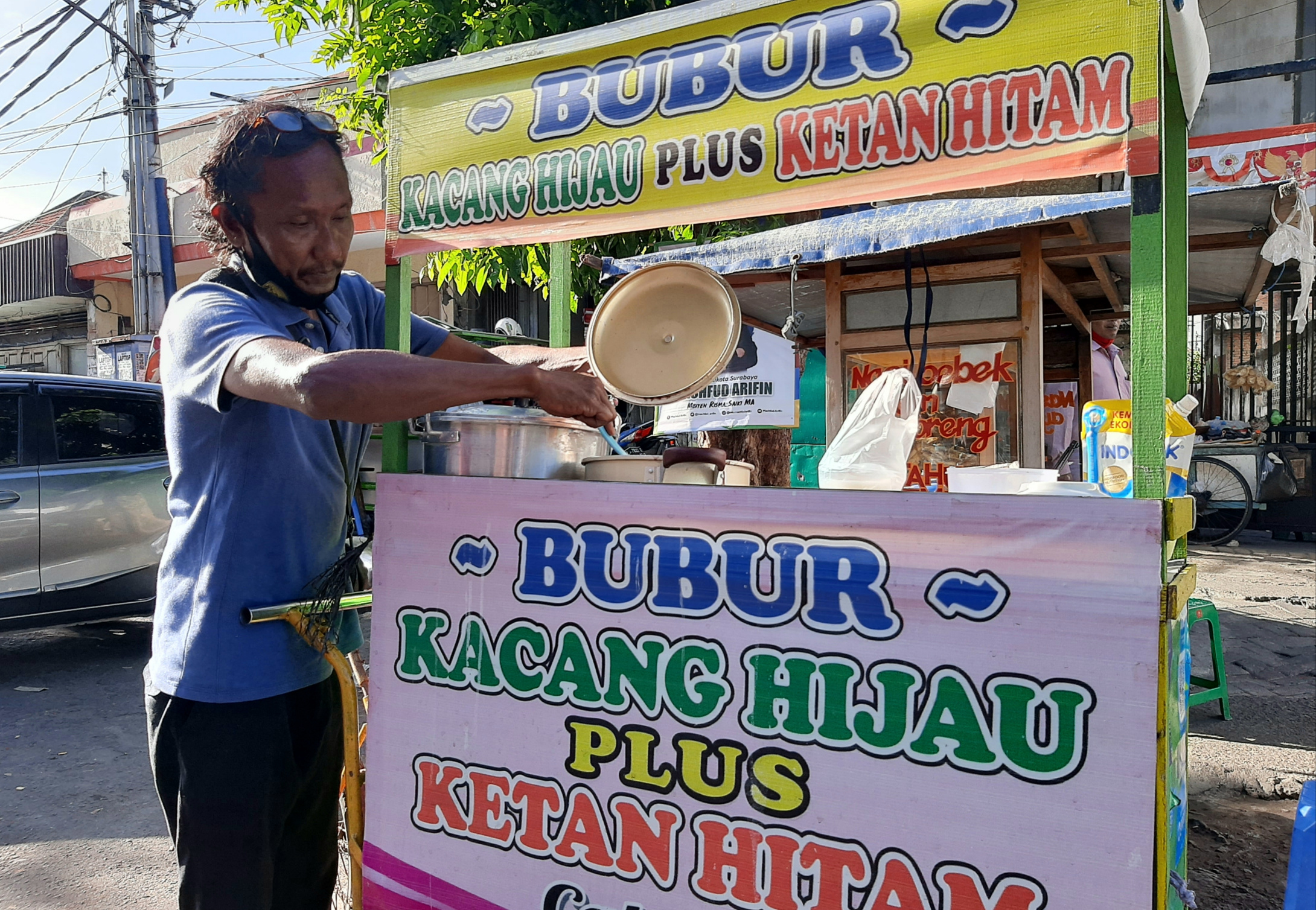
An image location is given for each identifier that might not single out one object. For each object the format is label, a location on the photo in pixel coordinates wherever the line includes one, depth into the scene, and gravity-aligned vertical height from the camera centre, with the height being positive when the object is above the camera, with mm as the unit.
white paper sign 4562 +318
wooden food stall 4039 +921
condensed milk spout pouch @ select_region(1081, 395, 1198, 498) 1855 -19
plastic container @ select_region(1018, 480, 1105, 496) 1500 -92
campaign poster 5125 +325
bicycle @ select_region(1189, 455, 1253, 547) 8492 -552
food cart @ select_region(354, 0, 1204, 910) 1177 -247
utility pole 11031 +3772
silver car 4664 -270
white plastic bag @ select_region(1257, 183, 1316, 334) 3599 +841
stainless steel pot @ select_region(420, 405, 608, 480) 1628 +8
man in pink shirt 5930 +506
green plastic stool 3574 -1008
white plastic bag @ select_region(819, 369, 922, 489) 2684 +12
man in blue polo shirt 1519 -113
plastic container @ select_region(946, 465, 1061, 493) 1754 -86
